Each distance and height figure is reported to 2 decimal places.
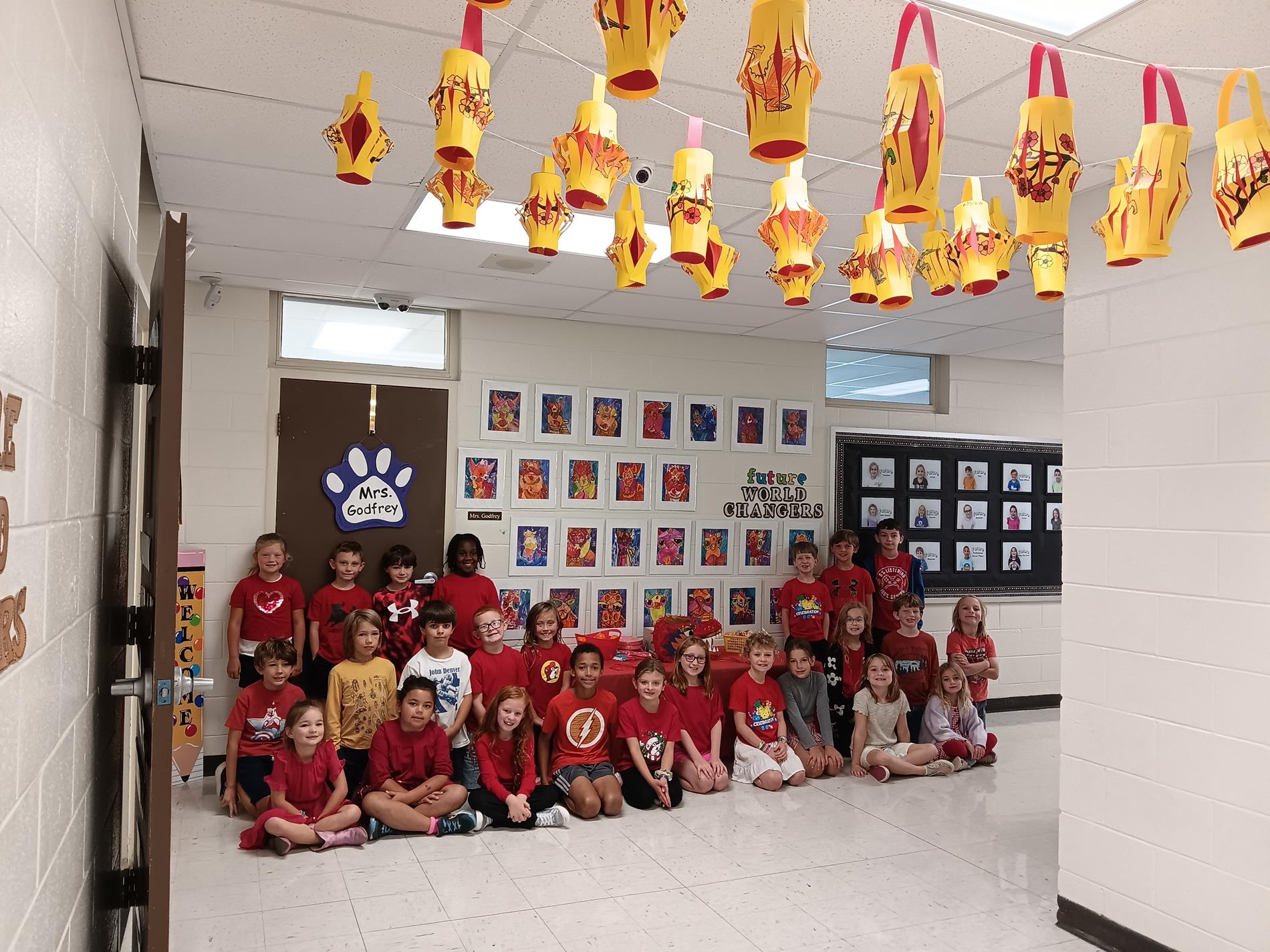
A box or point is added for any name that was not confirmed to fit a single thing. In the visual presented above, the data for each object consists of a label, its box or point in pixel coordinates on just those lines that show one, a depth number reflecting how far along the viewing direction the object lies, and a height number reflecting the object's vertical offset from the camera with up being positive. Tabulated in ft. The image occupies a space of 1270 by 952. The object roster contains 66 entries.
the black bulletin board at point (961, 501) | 21.52 +0.26
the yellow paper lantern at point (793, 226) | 6.10 +1.85
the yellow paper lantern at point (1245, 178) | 4.42 +1.62
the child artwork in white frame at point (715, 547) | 20.06 -0.86
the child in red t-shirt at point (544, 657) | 16.31 -2.70
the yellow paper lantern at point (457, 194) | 5.93 +1.97
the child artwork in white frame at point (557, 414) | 18.75 +1.82
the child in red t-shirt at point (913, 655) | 19.10 -2.98
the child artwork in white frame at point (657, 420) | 19.67 +1.83
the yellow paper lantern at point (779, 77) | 3.70 +1.71
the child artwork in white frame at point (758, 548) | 20.43 -0.87
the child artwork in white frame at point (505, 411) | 18.31 +1.82
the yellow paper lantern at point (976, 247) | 6.07 +1.72
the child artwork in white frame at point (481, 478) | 18.10 +0.48
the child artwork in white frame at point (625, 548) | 19.34 -0.88
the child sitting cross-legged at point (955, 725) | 17.49 -4.13
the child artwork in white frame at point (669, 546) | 19.71 -0.85
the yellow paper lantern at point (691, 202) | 5.64 +1.84
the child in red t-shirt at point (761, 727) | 16.20 -3.90
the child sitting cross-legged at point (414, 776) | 13.14 -4.05
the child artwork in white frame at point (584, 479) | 19.01 +0.52
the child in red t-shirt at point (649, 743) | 14.87 -3.89
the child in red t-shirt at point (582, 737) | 14.49 -3.77
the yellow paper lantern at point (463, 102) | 4.74 +2.04
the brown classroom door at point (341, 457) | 16.92 +0.81
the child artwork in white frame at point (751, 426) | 20.47 +1.80
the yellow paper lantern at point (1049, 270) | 6.23 +1.62
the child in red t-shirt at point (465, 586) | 17.02 -1.54
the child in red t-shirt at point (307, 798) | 12.50 -4.14
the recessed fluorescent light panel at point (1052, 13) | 6.66 +3.62
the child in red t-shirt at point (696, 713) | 15.87 -3.64
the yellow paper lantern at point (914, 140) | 4.30 +1.71
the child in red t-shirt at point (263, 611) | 16.07 -1.92
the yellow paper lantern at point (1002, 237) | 6.16 +1.82
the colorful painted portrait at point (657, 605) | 19.63 -2.07
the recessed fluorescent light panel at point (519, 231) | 12.60 +3.79
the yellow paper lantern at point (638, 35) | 3.33 +1.69
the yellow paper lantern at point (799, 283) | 6.45 +1.57
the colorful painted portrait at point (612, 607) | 19.21 -2.10
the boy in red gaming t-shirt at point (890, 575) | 20.66 -1.43
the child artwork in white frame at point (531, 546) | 18.47 -0.84
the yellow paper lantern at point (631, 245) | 6.53 +1.83
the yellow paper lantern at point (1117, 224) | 4.93 +1.54
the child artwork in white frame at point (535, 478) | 18.57 +0.52
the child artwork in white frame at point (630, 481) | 19.43 +0.51
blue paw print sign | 17.10 +0.23
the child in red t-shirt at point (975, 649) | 19.51 -2.90
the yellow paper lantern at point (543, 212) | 6.22 +1.94
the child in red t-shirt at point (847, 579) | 20.24 -1.50
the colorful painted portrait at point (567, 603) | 18.60 -1.98
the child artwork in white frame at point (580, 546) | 18.93 -0.85
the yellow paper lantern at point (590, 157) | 5.15 +1.93
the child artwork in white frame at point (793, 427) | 20.86 +1.83
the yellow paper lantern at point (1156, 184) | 4.75 +1.70
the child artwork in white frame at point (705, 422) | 20.07 +1.84
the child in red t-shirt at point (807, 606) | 19.76 -2.05
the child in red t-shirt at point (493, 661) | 15.61 -2.67
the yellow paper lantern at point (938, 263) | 6.32 +1.70
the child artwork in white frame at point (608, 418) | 19.25 +1.81
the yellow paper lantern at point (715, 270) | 6.84 +1.74
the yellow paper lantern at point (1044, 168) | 4.59 +1.69
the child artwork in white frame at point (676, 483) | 19.81 +0.50
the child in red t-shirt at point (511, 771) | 13.70 -4.11
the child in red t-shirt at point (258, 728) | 14.05 -3.48
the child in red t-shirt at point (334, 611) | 16.31 -1.94
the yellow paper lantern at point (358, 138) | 5.67 +2.21
